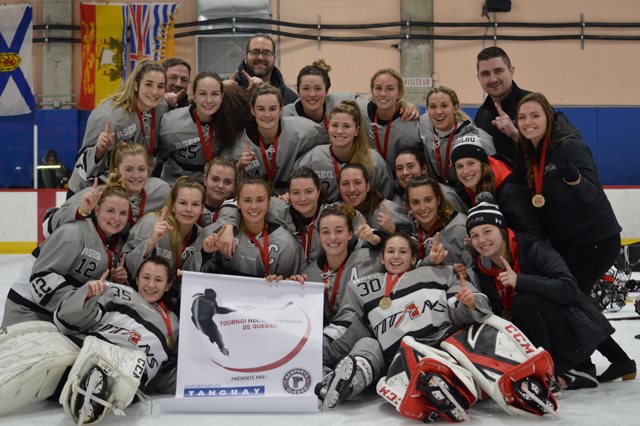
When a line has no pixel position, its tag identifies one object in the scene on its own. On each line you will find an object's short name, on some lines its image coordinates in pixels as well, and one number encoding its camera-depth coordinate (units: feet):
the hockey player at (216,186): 13.87
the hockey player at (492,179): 12.42
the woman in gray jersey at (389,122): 15.20
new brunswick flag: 40.96
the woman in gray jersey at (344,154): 14.19
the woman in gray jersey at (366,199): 13.55
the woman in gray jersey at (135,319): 11.33
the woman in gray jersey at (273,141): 14.52
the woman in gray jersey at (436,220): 12.84
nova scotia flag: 40.98
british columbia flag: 40.91
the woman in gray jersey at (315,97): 15.55
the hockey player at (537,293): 11.32
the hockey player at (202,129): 15.07
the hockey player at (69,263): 12.01
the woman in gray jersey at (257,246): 12.72
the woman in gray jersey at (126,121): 14.62
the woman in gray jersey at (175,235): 12.72
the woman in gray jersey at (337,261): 12.32
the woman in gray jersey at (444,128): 14.57
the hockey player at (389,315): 10.89
